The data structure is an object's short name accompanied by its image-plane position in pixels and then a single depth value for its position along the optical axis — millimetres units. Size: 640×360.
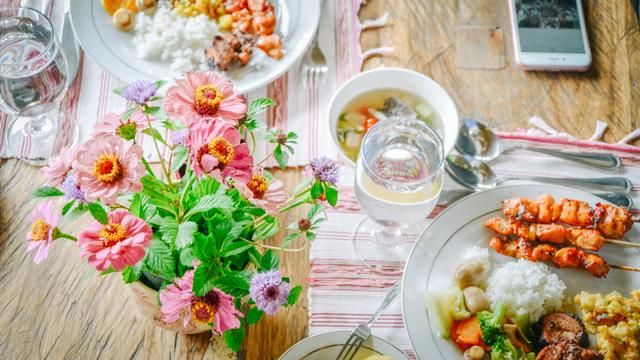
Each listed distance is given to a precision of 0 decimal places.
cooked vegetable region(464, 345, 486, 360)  1175
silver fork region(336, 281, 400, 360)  1170
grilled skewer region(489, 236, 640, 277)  1270
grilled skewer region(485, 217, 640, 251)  1294
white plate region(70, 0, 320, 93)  1488
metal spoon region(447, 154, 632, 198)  1438
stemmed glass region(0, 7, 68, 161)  1275
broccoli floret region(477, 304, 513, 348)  1179
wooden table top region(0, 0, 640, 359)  1249
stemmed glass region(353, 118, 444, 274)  1213
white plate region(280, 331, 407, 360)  1146
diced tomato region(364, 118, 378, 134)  1494
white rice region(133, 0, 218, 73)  1516
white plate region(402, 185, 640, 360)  1198
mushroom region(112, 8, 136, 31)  1537
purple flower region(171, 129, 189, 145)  898
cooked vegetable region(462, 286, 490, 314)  1224
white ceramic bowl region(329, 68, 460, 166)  1461
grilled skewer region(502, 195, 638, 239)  1277
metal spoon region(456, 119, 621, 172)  1477
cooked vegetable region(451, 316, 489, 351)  1188
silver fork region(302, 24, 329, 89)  1568
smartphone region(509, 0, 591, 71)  1582
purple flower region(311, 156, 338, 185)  902
